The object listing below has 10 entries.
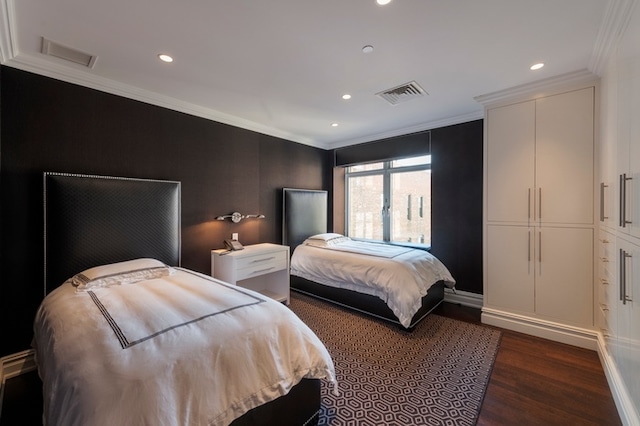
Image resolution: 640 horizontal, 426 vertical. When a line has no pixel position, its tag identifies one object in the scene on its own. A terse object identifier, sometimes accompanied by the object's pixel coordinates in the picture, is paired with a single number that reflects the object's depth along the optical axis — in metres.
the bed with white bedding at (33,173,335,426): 1.00
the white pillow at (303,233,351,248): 3.99
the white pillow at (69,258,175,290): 1.99
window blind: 4.00
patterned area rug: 1.69
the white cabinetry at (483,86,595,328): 2.49
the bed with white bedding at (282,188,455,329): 2.84
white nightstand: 3.04
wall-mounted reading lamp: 3.42
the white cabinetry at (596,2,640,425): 1.46
